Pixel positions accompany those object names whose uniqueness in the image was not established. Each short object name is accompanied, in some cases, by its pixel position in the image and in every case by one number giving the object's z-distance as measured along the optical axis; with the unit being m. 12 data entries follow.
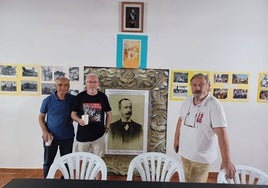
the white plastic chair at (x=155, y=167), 1.45
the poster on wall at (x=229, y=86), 2.62
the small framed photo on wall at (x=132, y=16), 2.55
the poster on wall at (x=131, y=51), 2.57
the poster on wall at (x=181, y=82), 2.60
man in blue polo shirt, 2.25
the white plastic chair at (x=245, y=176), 1.35
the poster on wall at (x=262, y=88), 2.63
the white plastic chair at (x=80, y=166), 1.45
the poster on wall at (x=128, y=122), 2.61
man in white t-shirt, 1.65
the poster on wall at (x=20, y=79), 2.57
